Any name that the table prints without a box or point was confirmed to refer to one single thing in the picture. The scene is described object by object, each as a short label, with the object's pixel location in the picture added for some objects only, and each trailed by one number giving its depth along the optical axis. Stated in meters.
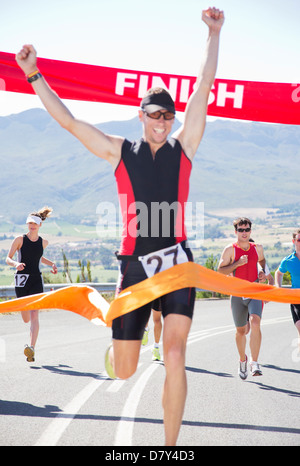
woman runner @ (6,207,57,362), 10.31
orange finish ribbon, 4.79
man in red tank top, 9.28
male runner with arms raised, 4.85
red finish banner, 8.24
